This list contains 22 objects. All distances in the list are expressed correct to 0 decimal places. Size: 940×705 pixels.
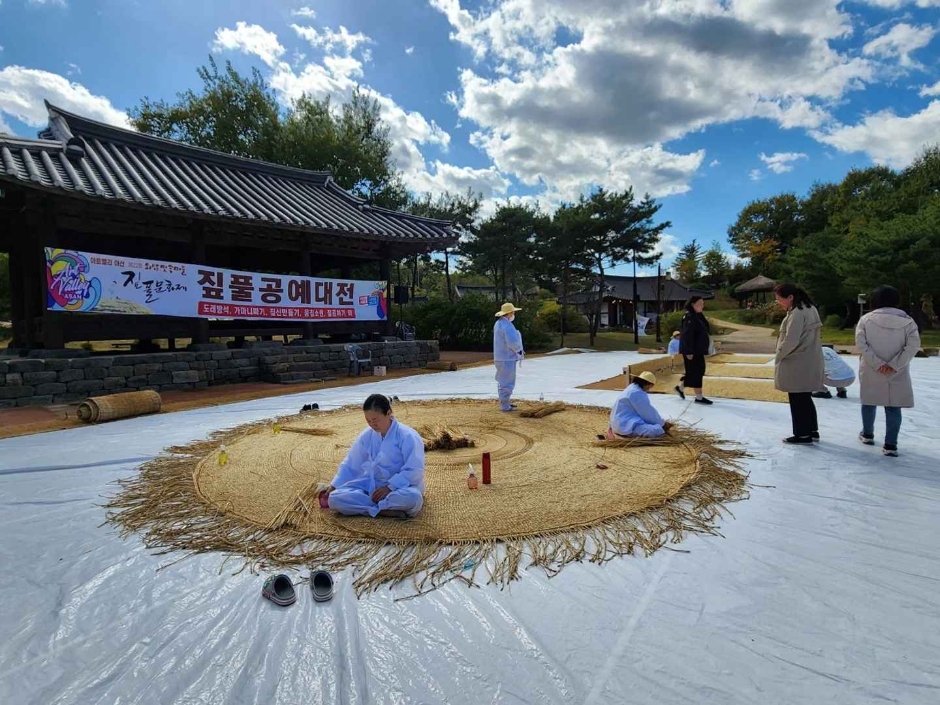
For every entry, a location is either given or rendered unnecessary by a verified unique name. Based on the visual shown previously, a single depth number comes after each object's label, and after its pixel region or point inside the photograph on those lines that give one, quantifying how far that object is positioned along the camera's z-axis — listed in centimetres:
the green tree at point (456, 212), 2586
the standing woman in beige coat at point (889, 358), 401
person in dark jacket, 677
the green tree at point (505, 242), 2416
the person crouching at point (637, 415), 460
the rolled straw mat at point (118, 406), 593
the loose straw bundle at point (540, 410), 600
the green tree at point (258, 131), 1933
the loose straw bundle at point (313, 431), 519
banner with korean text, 778
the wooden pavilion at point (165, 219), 780
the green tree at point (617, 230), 2205
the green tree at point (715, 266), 4109
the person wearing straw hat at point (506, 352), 634
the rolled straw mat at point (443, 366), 1198
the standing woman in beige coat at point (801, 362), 451
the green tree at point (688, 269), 4228
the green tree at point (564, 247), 2266
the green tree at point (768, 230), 3706
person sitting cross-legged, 294
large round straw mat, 285
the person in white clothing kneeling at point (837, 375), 677
